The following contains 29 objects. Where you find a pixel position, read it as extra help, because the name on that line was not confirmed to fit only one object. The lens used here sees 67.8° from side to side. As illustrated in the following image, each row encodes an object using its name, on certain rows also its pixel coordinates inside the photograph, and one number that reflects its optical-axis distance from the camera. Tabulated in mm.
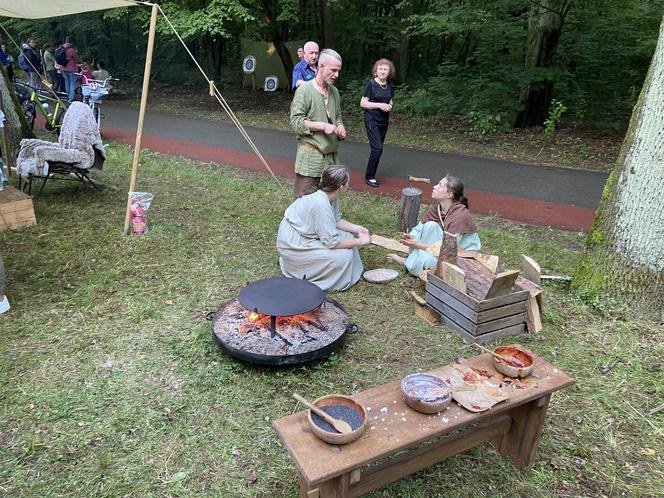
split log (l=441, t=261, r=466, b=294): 3715
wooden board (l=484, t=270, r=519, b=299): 3520
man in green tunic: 4801
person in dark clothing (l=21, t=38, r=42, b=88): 13080
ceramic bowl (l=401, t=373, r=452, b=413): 2293
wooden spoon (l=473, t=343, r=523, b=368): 2588
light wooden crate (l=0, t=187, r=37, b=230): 5539
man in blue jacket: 6185
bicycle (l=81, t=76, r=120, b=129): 9720
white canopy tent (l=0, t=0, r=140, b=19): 5570
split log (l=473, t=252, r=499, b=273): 4117
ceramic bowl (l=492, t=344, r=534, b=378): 2545
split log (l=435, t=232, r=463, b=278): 3951
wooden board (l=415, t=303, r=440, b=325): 4016
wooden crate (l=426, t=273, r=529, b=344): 3645
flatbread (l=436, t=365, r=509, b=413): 2348
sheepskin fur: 6098
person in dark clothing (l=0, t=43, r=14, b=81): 11766
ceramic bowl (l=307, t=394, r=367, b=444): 2080
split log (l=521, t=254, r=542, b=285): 4016
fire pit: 3295
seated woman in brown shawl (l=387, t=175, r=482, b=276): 4336
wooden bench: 2061
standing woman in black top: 6910
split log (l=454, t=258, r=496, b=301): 3760
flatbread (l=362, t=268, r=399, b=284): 4660
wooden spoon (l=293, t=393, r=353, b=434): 2135
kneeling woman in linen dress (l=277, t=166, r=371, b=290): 4156
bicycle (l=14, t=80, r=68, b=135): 9359
